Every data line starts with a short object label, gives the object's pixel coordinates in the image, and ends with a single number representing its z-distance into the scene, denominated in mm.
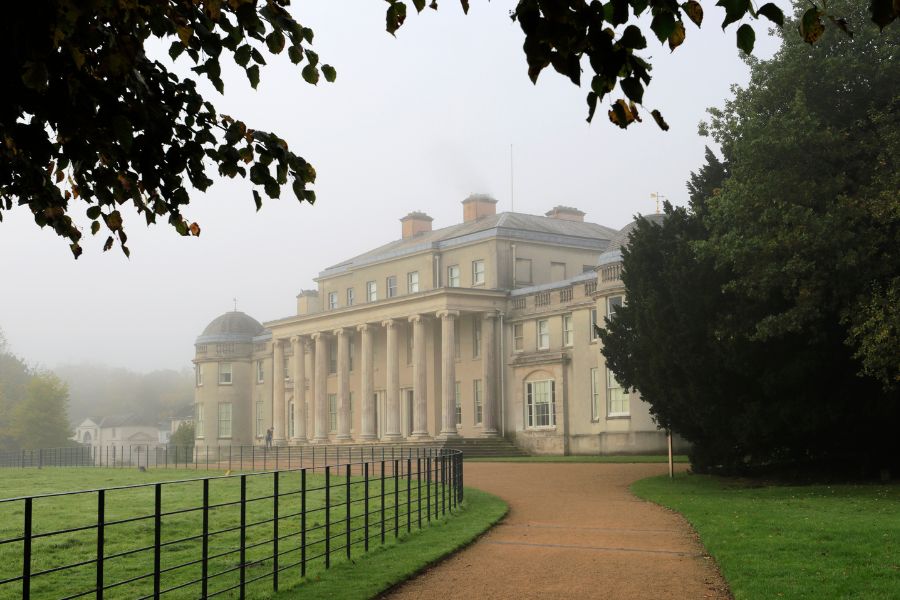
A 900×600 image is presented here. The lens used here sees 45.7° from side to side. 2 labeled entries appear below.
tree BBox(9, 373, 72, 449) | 94938
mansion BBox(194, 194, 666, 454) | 53875
